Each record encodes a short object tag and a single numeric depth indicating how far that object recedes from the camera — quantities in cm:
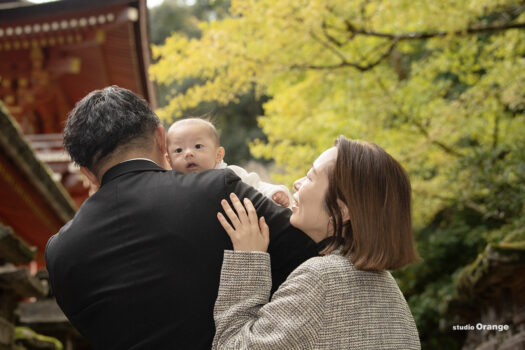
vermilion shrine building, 615
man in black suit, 170
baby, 256
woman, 159
